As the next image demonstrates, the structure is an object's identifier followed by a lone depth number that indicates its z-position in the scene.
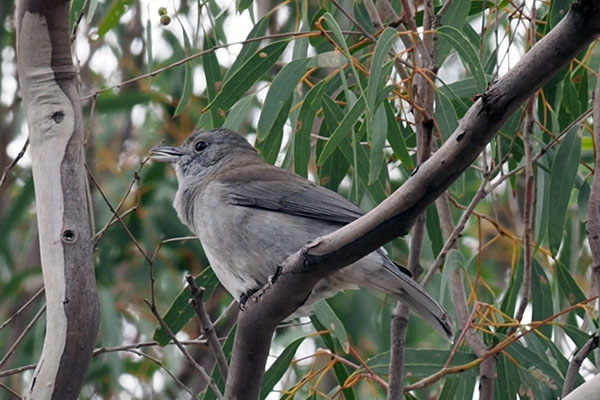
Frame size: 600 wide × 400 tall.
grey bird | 7.36
